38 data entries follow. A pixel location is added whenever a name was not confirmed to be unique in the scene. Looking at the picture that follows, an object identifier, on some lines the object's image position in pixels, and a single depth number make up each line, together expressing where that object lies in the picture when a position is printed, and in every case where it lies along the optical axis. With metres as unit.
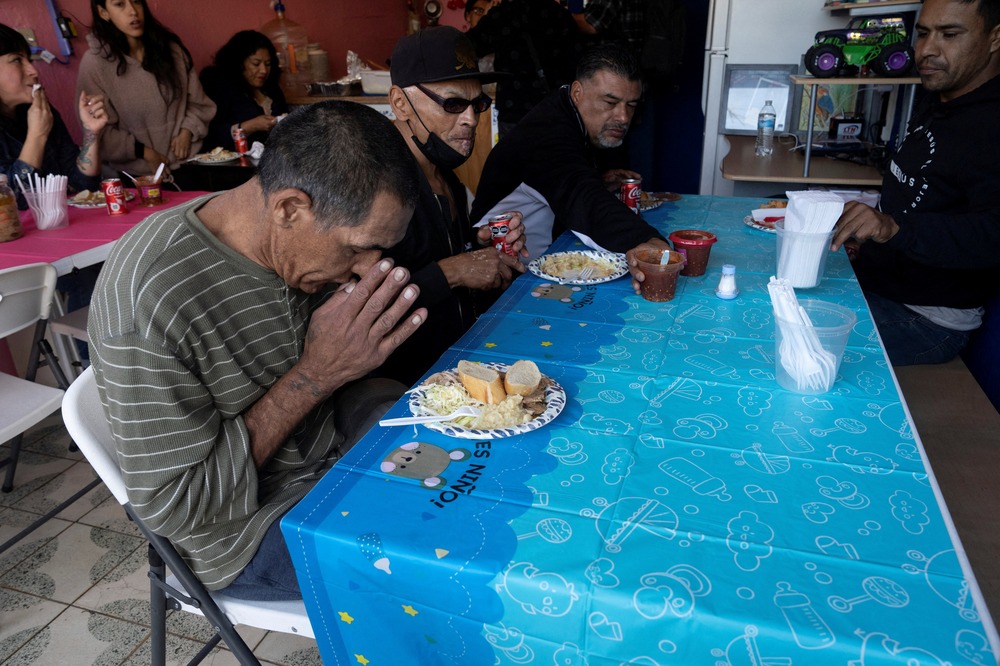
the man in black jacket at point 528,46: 3.90
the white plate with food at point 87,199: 2.93
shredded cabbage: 1.16
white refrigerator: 3.82
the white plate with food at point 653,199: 2.67
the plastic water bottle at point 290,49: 5.28
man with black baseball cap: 1.85
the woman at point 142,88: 3.76
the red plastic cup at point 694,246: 1.88
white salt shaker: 1.73
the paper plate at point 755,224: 2.31
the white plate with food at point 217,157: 4.08
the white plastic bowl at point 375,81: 5.01
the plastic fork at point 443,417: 1.18
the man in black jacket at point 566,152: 2.25
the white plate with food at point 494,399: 1.15
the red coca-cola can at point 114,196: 2.74
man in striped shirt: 1.06
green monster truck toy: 3.08
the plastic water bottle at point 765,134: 3.71
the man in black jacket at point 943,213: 1.83
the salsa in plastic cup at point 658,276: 1.70
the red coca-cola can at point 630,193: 2.42
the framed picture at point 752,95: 3.97
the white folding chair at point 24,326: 1.91
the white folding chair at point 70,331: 2.51
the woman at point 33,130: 2.84
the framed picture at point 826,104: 3.89
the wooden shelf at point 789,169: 3.16
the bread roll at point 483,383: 1.19
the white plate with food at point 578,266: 1.91
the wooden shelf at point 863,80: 3.01
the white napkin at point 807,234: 1.67
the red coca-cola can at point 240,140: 4.13
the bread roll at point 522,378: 1.20
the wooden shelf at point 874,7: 3.28
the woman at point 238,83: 4.62
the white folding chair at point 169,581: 1.12
